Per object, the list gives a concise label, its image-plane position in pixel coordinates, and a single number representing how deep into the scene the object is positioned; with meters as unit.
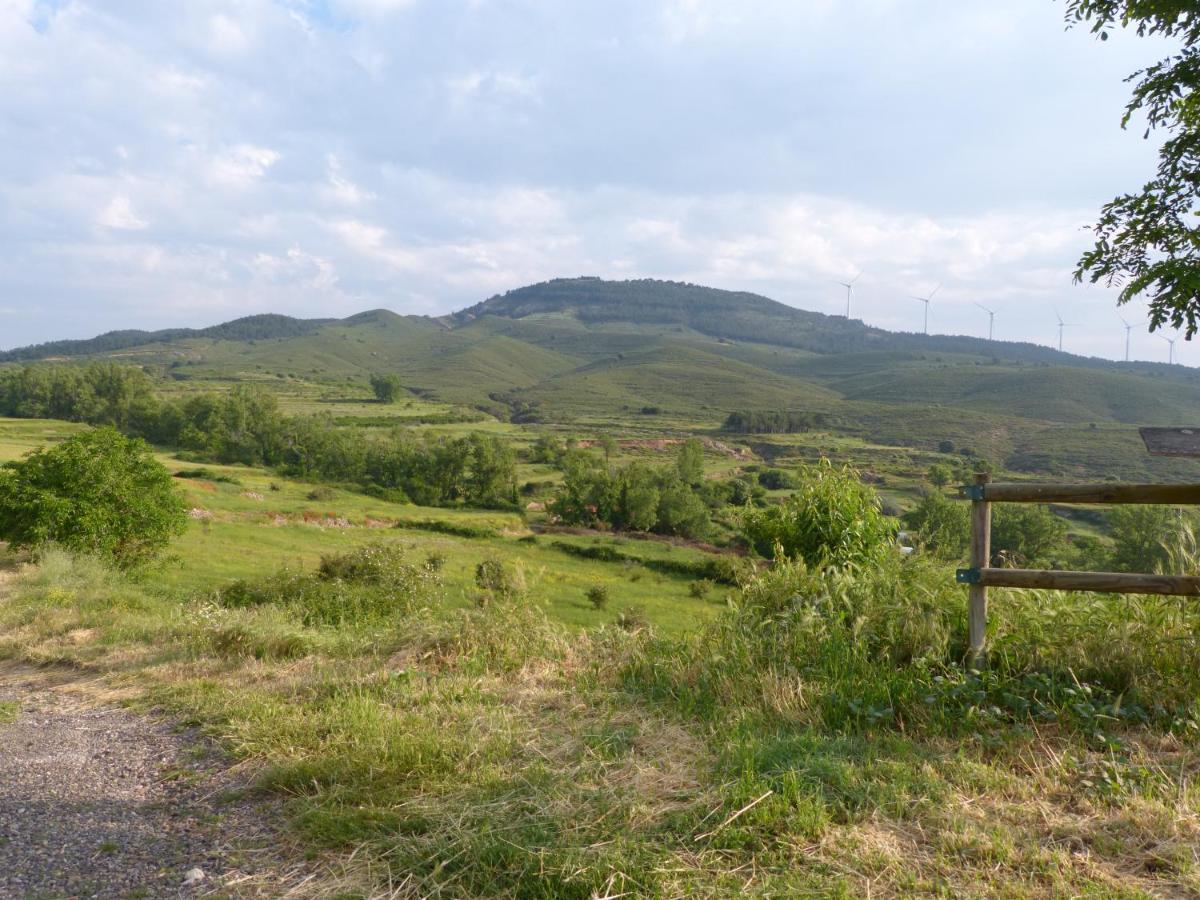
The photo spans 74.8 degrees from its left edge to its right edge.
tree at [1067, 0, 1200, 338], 6.26
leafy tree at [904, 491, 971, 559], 45.34
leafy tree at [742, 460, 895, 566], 10.15
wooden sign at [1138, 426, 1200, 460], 4.98
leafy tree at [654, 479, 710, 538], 76.62
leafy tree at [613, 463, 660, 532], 76.81
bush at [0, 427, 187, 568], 26.73
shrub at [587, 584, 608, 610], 43.62
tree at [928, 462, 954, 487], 82.44
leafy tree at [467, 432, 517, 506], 88.44
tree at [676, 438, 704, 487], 92.43
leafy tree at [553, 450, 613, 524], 77.94
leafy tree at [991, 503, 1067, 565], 48.38
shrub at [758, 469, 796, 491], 91.50
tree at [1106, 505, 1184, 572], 36.19
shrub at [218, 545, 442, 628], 19.67
